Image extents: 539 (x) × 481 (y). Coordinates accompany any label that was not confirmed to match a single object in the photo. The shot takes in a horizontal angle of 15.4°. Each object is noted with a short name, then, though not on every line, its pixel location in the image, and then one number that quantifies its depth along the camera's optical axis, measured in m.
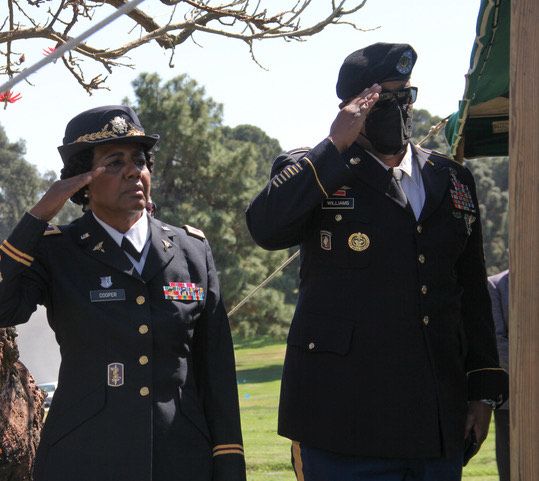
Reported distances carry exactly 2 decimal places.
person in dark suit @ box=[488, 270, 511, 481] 10.58
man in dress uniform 5.95
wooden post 4.66
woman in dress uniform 5.62
